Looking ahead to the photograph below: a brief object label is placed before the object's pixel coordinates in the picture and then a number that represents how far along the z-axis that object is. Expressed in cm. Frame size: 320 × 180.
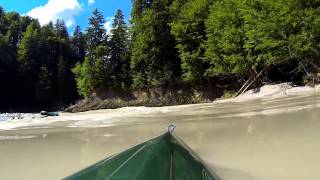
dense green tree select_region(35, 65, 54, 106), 3535
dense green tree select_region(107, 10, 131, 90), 2491
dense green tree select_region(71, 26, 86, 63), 4307
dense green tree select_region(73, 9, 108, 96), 2528
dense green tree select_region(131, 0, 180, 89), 2185
